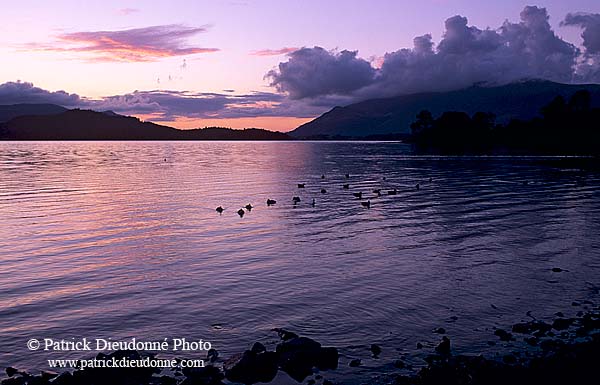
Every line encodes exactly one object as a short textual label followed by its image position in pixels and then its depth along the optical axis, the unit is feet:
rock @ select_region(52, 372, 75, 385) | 51.70
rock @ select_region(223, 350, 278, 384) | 54.60
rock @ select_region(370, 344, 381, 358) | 60.54
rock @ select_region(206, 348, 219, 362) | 59.62
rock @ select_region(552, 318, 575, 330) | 67.23
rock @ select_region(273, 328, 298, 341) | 64.18
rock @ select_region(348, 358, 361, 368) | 57.47
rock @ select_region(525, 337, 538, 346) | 62.23
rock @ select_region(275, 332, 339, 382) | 56.39
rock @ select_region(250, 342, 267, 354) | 58.18
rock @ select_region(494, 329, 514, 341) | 64.27
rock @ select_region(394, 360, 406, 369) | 56.94
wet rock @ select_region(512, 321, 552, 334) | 66.40
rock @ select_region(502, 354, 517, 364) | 56.88
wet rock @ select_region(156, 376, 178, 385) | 52.75
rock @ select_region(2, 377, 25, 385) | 52.85
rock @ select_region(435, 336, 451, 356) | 60.18
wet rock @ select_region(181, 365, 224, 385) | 52.49
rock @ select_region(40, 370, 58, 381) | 53.26
